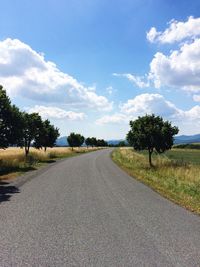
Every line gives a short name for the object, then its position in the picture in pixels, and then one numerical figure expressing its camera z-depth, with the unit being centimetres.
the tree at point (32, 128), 3032
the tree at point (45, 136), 3224
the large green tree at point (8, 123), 1965
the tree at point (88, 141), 11110
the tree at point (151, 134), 2474
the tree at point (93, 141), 11674
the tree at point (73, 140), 6426
